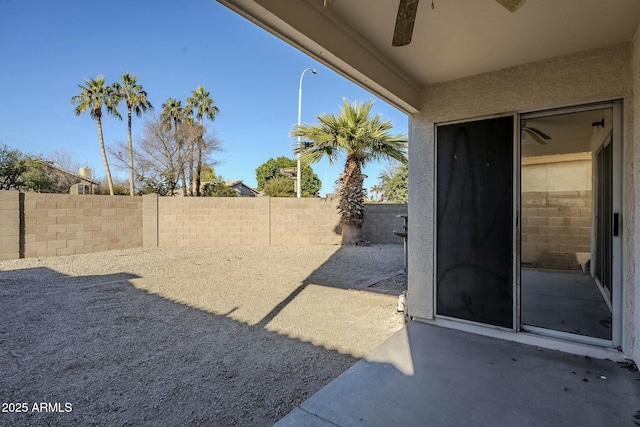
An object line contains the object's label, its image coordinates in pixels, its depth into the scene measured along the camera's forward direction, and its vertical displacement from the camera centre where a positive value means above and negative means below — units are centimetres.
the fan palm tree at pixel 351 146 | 1041 +225
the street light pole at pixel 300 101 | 1693 +660
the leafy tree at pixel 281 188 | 2248 +173
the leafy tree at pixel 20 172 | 1527 +193
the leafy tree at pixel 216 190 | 1914 +134
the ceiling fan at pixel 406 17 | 150 +100
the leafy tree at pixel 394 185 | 3164 +287
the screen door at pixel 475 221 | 298 -8
